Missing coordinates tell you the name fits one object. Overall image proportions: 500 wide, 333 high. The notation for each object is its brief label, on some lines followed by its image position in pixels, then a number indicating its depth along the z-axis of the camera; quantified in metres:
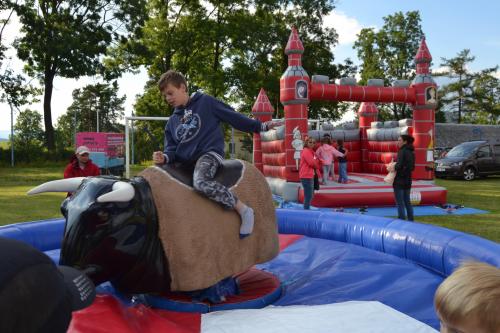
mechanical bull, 2.78
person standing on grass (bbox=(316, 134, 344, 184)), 11.32
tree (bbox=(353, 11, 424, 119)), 34.12
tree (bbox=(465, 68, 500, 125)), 40.62
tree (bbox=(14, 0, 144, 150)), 23.92
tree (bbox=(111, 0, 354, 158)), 26.06
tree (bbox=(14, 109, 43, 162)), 24.20
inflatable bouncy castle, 10.52
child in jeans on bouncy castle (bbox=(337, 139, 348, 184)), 11.64
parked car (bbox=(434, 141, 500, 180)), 17.14
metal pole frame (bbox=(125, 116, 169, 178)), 11.16
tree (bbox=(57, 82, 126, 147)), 52.94
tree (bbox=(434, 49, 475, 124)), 41.91
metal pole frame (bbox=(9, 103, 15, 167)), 23.47
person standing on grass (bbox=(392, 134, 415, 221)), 7.30
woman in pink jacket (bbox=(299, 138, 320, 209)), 8.73
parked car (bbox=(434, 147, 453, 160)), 20.38
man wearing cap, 5.72
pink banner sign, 18.38
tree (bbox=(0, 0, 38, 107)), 25.19
